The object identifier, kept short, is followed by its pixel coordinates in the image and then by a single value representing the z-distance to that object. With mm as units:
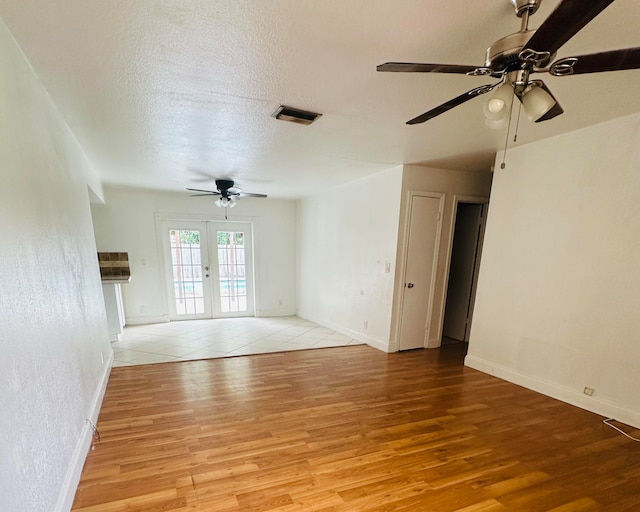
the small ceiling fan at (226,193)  4098
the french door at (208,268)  5387
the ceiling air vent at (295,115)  1950
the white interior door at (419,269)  3633
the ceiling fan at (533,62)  830
